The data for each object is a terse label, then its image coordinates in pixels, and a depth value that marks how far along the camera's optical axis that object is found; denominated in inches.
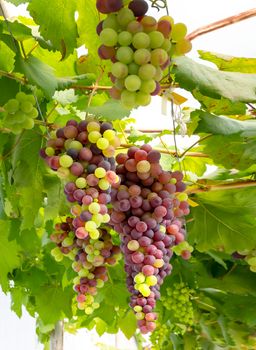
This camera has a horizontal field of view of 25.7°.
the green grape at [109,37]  22.5
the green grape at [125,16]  22.5
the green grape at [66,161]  27.0
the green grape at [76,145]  27.7
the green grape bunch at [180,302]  54.7
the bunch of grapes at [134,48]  22.2
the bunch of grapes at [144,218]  30.5
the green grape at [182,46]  25.4
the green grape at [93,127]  28.0
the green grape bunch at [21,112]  30.5
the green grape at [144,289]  30.2
